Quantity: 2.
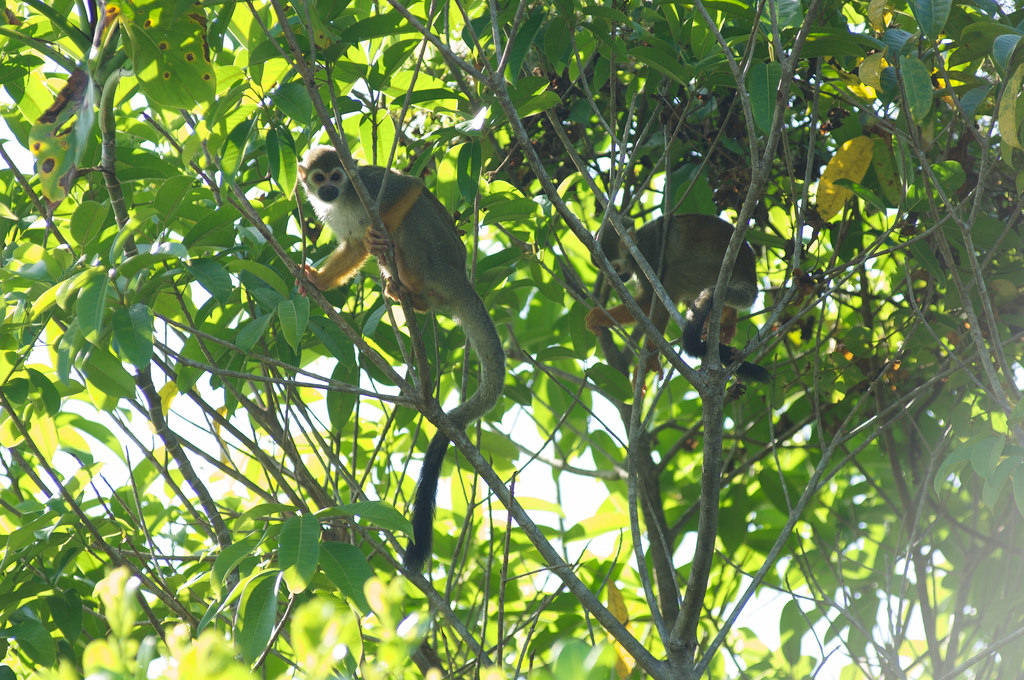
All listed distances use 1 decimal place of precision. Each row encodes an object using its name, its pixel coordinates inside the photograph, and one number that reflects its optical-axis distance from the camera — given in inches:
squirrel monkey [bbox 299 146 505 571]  308.5
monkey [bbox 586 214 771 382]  414.6
